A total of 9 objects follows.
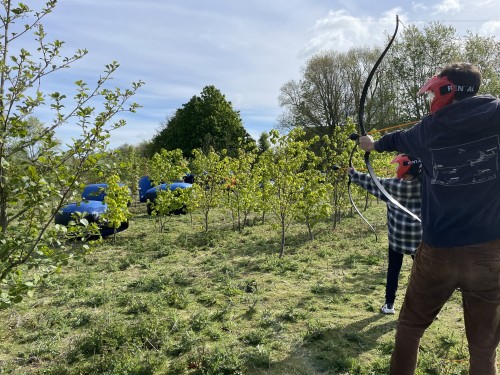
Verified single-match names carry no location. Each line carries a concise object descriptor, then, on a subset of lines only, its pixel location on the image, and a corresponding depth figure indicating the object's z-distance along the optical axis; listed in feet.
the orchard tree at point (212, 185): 32.50
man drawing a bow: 6.62
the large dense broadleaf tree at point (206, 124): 111.45
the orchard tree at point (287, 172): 24.38
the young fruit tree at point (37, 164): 7.66
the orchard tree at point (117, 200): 25.27
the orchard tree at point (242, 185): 32.60
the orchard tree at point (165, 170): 40.71
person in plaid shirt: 12.04
